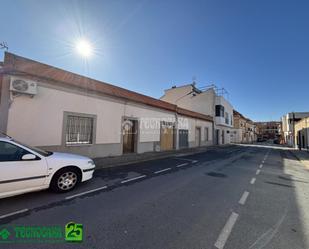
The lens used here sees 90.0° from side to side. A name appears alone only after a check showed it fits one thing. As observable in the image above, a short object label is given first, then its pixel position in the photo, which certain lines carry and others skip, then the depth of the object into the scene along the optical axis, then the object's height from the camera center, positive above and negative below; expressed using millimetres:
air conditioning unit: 6309 +1974
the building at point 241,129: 39294 +2577
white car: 3490 -911
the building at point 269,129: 79312 +5129
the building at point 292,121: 31883 +3976
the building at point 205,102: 24141 +5751
